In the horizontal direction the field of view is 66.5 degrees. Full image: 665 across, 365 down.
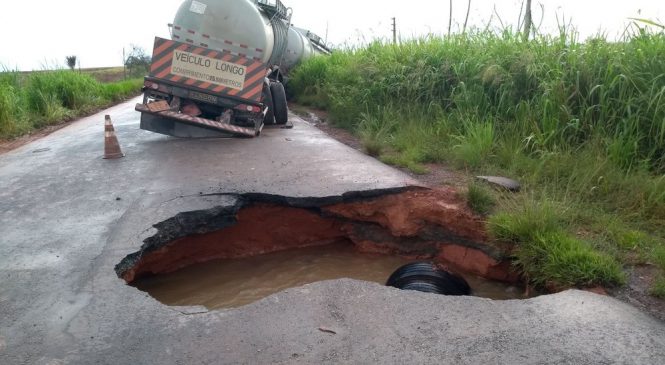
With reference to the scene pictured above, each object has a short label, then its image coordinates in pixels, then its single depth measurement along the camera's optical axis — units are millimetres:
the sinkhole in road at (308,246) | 4172
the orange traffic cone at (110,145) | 7141
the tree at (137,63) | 34562
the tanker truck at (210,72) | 8102
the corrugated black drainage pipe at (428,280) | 3654
